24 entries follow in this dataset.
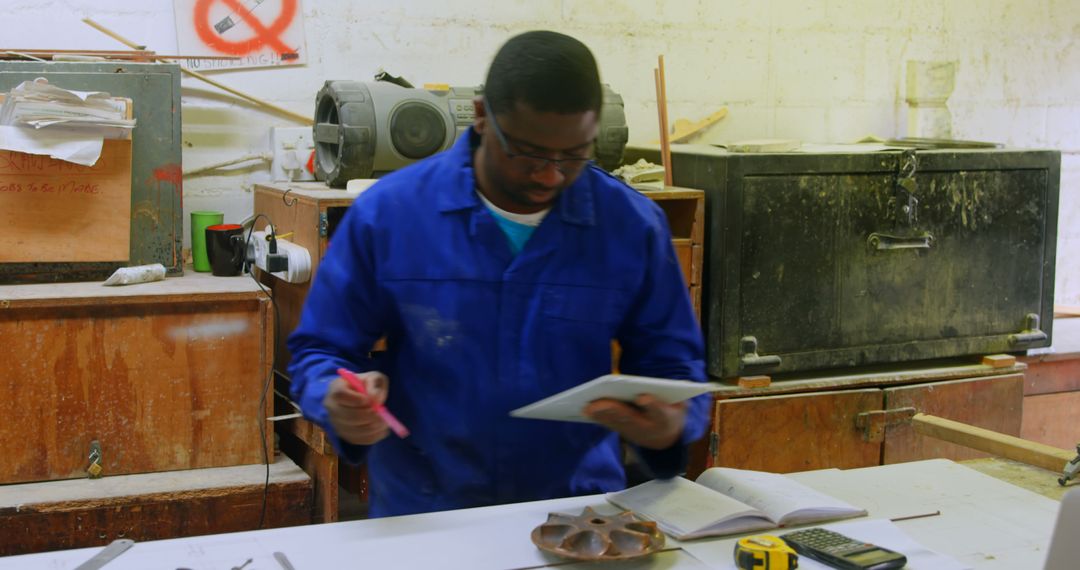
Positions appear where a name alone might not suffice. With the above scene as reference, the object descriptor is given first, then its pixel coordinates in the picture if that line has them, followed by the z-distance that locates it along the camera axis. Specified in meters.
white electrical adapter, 2.54
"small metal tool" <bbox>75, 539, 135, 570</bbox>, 1.40
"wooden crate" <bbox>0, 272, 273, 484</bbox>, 2.41
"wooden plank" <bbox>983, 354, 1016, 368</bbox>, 3.21
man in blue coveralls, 1.60
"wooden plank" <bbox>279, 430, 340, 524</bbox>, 2.59
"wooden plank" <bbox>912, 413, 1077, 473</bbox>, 1.95
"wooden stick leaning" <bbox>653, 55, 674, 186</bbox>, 2.96
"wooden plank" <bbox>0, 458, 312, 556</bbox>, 2.35
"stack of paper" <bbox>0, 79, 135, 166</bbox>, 2.42
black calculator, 1.44
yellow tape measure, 1.41
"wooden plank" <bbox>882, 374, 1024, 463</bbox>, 3.05
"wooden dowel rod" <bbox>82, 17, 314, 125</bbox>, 2.80
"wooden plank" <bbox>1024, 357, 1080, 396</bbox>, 3.43
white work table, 1.43
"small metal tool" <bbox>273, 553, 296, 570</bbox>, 1.41
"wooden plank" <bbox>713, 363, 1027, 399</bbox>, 2.95
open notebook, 1.57
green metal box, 2.56
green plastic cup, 2.81
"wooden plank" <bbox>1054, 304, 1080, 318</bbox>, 4.02
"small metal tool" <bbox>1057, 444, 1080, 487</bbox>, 1.88
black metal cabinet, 2.86
